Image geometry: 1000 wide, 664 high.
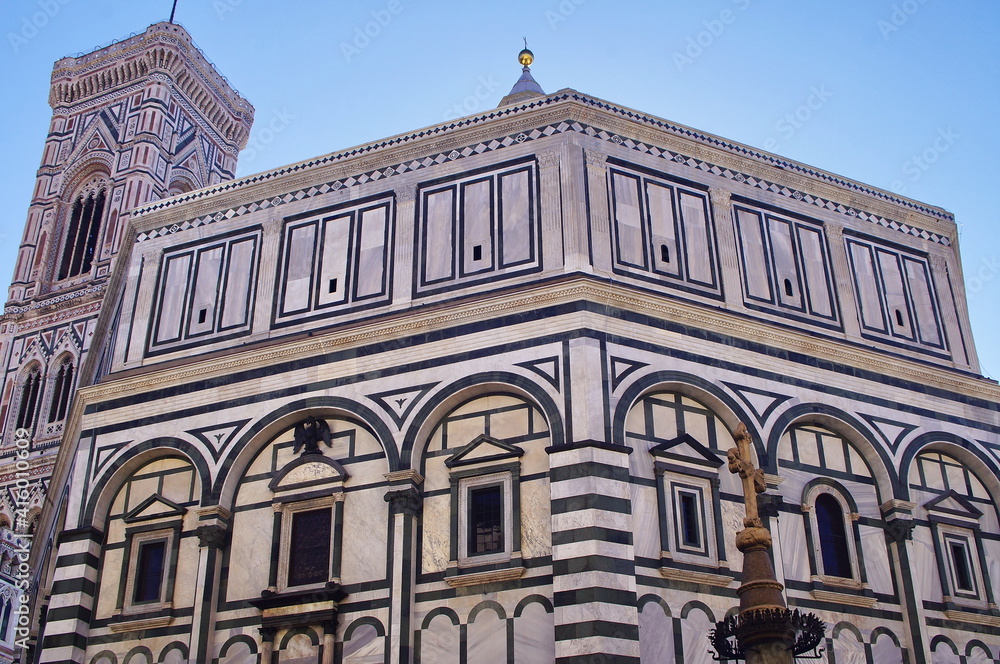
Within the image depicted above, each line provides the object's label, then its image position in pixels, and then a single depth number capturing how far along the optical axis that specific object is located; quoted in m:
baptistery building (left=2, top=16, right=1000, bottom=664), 16.11
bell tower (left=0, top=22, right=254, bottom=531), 40.06
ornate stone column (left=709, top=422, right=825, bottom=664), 11.12
